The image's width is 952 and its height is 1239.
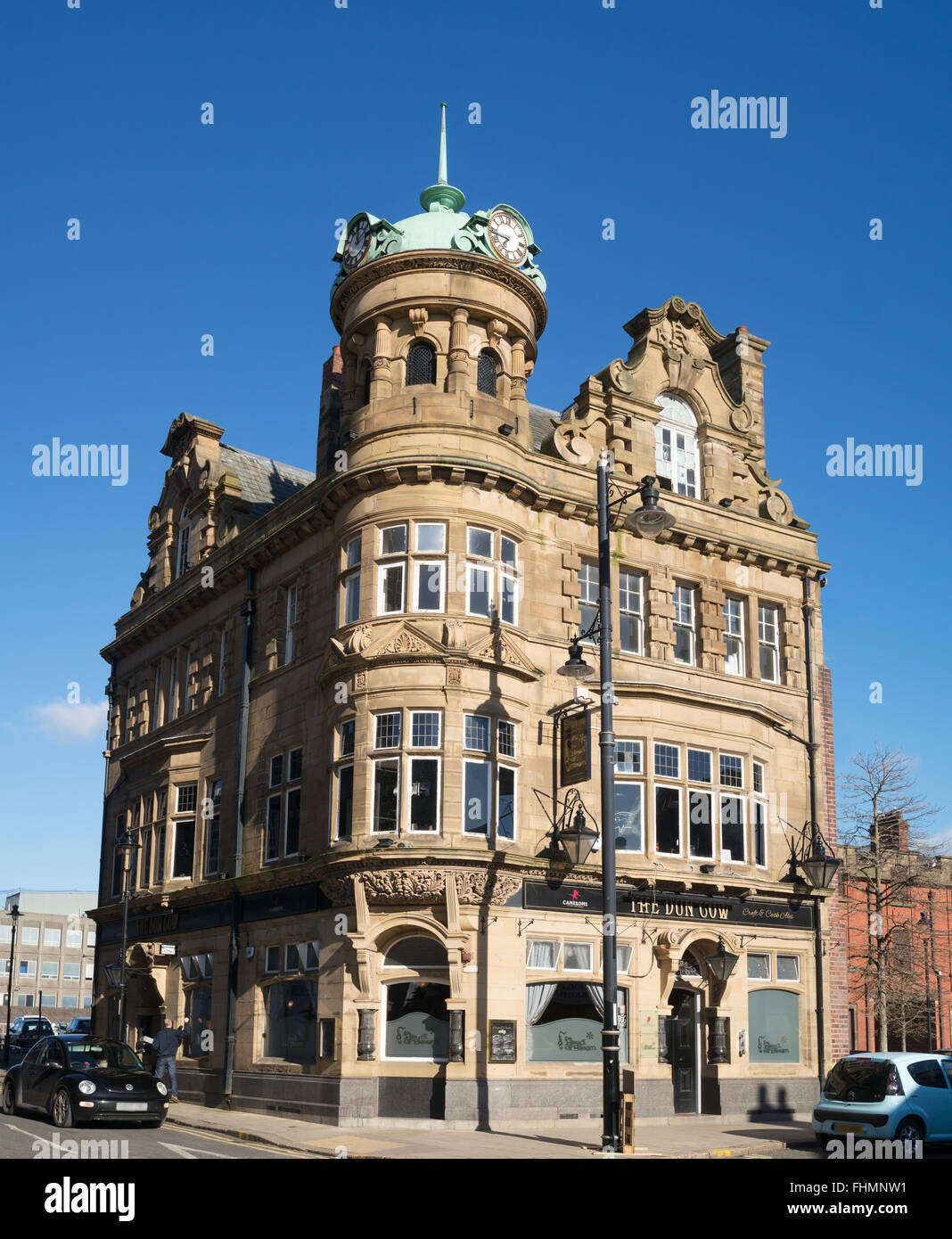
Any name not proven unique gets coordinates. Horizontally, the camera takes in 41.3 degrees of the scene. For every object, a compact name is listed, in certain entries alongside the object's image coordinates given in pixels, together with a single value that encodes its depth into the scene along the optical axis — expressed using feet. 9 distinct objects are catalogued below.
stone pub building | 81.61
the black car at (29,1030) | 159.74
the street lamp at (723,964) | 93.15
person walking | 91.09
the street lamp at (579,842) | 83.61
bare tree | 139.44
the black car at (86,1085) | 69.10
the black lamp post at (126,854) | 111.96
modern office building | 378.73
